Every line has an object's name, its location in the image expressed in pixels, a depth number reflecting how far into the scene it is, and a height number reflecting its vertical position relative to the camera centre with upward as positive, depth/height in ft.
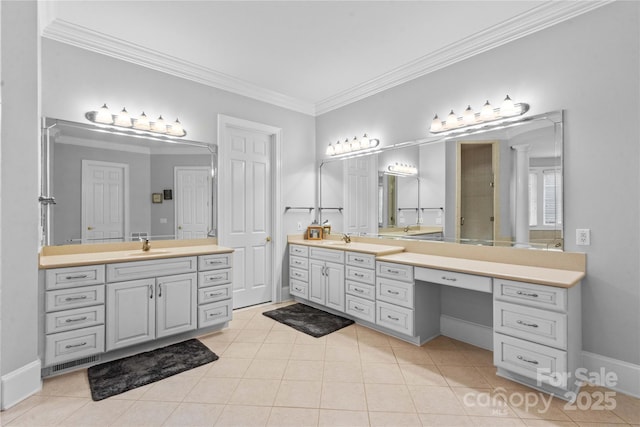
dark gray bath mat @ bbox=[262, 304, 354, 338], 10.50 -3.98
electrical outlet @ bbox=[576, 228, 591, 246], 7.30 -0.58
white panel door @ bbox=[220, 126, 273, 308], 12.31 -0.05
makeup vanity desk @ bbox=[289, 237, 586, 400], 6.48 -2.22
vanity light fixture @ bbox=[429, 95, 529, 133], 8.30 +2.80
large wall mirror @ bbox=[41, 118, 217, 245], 8.70 +0.82
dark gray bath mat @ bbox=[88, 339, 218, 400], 7.03 -3.98
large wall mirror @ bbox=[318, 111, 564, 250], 7.99 +0.79
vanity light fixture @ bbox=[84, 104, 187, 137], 9.20 +2.84
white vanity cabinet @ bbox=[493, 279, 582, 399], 6.33 -2.63
